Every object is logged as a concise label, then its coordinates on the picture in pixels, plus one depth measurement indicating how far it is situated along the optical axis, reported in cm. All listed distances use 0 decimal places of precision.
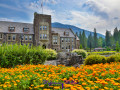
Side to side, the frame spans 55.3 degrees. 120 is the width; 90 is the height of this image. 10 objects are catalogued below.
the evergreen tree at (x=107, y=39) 8584
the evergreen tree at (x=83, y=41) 7957
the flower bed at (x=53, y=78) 342
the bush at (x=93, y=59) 1128
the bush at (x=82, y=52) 2311
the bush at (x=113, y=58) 1176
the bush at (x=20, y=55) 883
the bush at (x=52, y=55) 2217
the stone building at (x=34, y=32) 3619
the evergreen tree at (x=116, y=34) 8610
